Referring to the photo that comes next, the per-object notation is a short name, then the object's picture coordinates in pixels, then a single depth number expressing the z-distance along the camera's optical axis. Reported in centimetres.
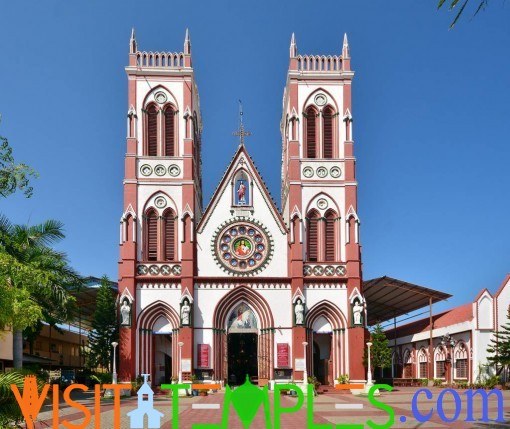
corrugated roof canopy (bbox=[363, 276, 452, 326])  5172
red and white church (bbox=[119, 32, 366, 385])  4525
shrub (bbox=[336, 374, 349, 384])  4402
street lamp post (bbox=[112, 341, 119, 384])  4114
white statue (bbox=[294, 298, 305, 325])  4481
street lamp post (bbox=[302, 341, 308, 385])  4238
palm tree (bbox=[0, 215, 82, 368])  3322
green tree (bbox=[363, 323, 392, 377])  4619
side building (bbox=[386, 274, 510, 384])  4481
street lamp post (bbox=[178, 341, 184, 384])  4372
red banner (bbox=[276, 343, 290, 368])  4522
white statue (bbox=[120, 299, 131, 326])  4447
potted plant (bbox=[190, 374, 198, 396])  4289
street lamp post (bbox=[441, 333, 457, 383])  4809
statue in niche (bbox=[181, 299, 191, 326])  4431
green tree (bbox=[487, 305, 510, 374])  4247
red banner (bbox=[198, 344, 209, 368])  4481
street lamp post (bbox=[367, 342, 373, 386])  4166
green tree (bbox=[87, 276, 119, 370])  4712
